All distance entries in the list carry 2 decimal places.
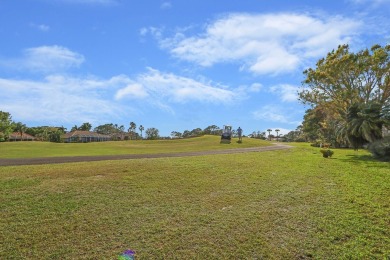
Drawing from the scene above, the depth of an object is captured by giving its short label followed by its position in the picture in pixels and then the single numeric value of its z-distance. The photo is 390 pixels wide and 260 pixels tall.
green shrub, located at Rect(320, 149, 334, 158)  19.98
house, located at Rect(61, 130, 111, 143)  98.56
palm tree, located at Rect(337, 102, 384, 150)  21.21
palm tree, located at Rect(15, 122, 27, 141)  90.41
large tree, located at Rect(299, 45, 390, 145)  33.19
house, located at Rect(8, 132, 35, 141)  89.51
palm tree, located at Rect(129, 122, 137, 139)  120.75
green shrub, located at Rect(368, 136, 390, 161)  18.30
